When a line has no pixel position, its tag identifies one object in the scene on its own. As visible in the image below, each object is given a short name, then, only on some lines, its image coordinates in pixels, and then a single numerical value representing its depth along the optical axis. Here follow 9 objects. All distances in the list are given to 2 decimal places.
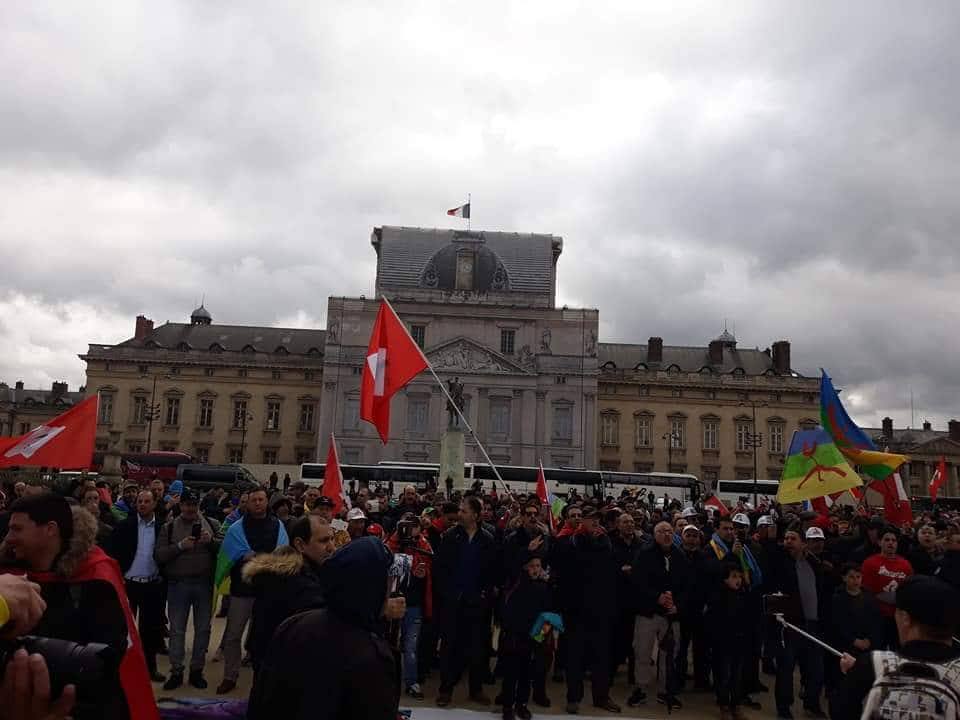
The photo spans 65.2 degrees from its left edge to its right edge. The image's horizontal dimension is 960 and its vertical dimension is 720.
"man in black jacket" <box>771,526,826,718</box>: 8.16
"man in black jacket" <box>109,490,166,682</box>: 8.23
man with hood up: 2.68
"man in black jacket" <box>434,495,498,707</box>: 8.32
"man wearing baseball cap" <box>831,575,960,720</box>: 3.01
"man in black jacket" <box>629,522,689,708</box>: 8.43
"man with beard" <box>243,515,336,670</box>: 4.58
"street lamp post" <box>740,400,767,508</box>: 55.42
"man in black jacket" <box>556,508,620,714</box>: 8.12
